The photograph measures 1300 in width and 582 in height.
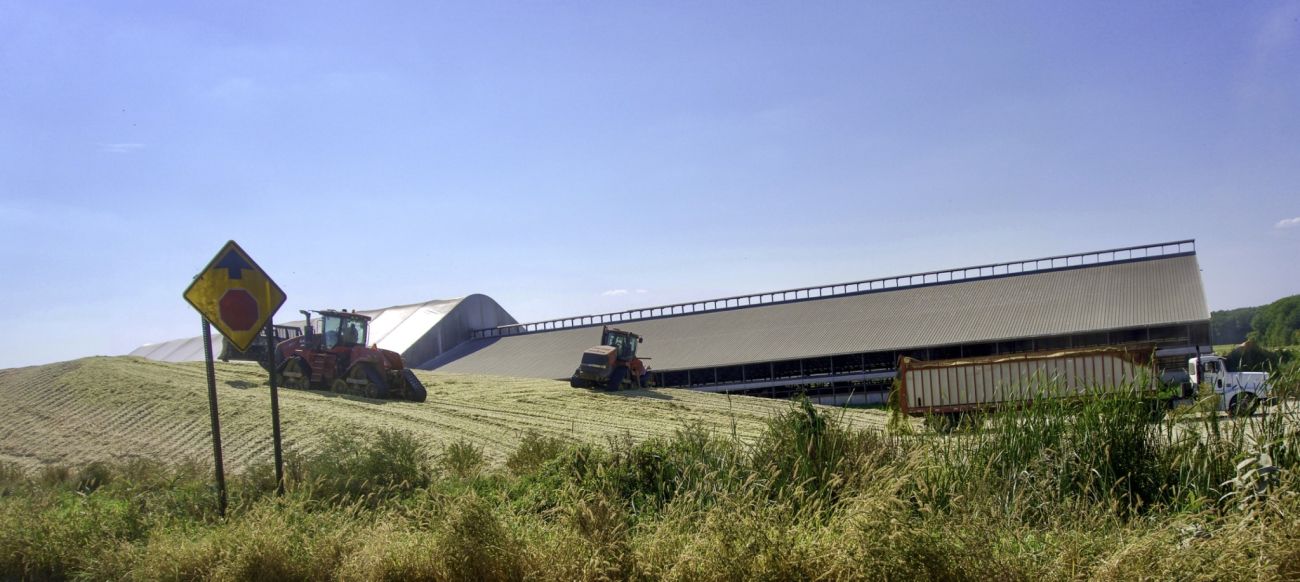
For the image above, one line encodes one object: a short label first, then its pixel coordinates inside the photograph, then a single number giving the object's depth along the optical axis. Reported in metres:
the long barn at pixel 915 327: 37.03
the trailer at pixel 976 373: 20.88
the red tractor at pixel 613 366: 33.62
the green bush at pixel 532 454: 11.98
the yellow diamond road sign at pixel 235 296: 9.69
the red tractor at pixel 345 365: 27.34
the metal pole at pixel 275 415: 9.97
